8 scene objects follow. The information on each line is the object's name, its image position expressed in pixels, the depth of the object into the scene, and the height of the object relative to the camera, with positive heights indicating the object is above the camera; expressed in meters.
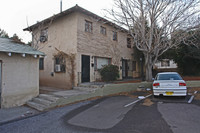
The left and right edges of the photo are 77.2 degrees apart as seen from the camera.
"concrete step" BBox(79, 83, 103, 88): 8.12 -1.03
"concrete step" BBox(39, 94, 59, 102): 6.49 -1.48
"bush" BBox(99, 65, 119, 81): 9.46 -0.24
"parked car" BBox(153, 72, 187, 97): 6.16 -0.88
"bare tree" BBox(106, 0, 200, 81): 9.37 +4.03
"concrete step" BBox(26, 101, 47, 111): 6.11 -1.80
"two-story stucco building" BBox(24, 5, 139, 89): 9.70 +2.15
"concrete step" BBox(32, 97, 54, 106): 6.32 -1.64
